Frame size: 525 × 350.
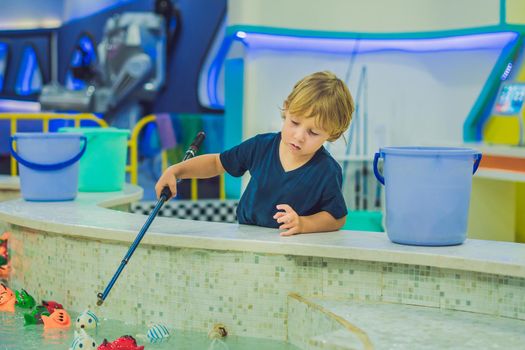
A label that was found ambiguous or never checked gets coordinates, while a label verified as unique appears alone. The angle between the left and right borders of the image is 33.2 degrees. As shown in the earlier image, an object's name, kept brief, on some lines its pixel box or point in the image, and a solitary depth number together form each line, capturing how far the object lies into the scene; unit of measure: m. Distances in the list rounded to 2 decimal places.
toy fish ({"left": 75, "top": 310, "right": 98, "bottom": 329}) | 2.82
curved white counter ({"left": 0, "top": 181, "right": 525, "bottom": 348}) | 2.47
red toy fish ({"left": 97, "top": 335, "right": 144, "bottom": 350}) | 2.53
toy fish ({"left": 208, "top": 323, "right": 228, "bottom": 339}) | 2.70
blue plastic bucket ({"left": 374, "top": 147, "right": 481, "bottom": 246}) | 2.68
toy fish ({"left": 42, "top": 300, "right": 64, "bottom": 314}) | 3.01
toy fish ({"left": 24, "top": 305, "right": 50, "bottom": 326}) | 2.91
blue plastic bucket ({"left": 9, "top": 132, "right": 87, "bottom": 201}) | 3.84
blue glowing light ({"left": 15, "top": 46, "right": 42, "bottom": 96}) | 8.76
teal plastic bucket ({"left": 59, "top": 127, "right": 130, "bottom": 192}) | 4.36
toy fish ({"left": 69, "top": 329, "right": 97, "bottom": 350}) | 2.52
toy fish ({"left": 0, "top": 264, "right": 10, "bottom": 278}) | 3.65
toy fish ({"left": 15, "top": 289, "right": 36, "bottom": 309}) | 3.17
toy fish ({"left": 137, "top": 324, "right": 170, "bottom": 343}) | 2.70
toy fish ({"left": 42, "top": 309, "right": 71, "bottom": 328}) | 2.87
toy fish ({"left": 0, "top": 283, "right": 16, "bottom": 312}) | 3.15
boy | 2.87
